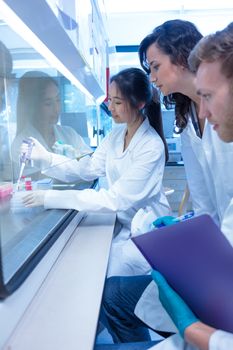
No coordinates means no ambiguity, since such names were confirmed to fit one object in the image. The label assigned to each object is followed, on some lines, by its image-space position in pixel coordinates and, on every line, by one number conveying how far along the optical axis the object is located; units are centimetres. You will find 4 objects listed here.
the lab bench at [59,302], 63
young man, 69
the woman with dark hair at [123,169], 133
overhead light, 83
